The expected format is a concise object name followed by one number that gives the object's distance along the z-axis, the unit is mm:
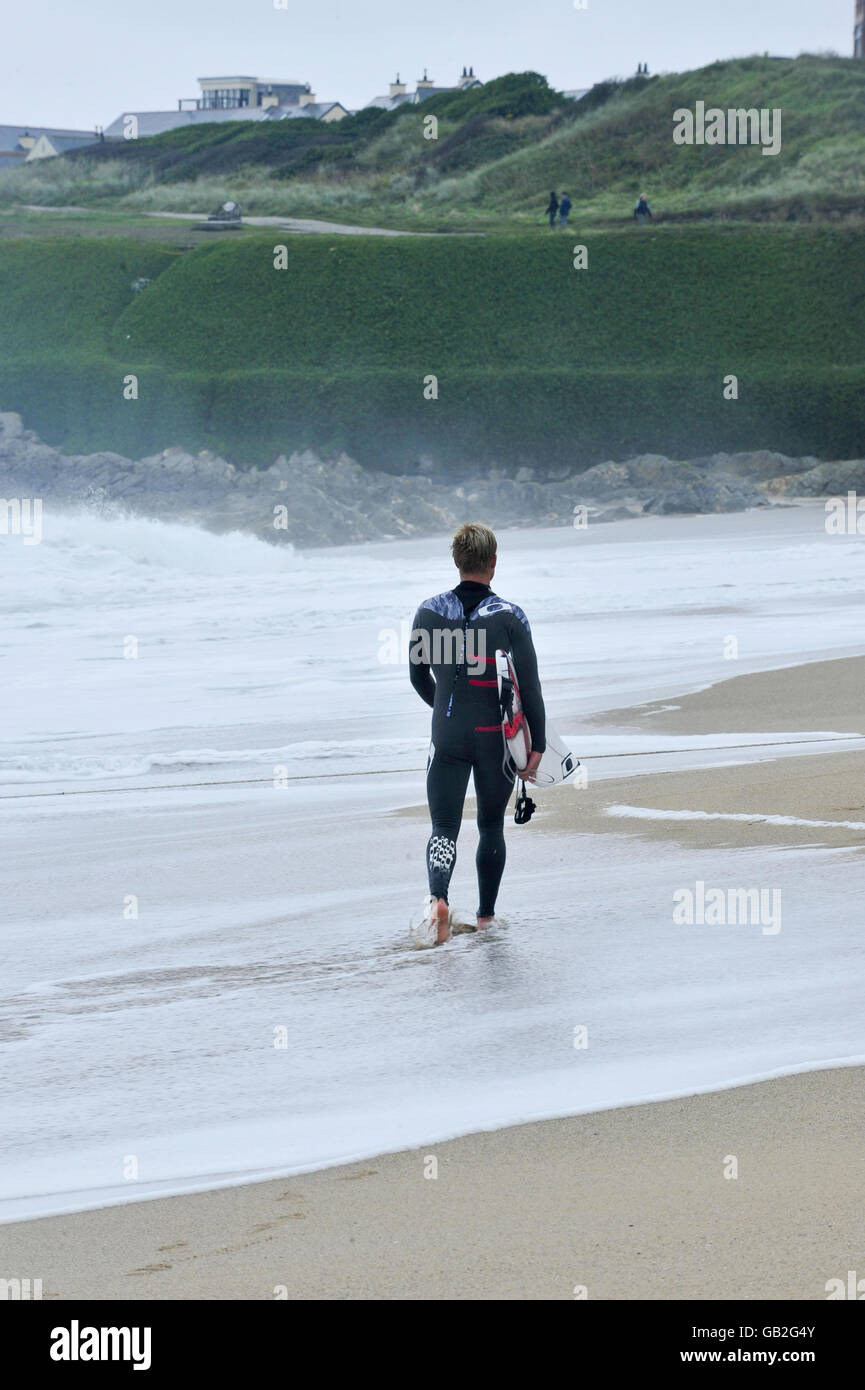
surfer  11469
